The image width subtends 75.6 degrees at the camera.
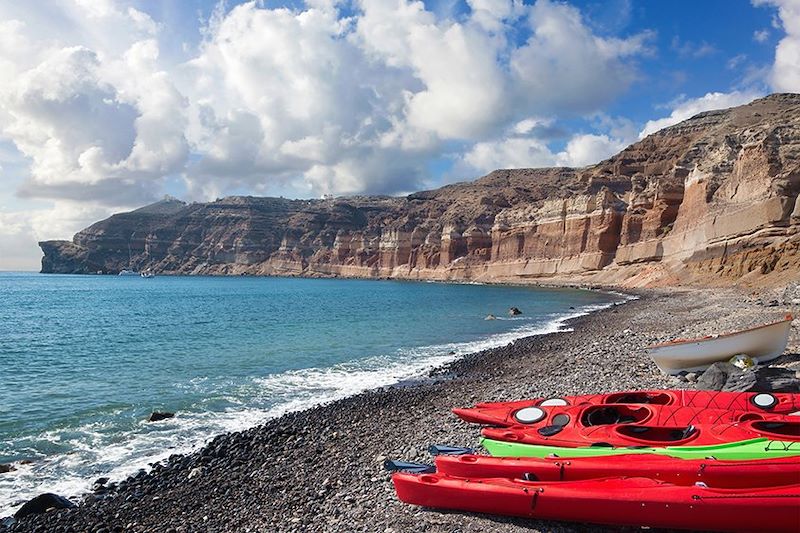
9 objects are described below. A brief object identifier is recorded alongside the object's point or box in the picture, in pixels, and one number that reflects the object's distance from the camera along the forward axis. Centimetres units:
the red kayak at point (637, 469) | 611
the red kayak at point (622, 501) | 538
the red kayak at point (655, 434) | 716
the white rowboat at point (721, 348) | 1402
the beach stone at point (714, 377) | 1159
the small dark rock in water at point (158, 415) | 1372
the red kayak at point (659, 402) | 873
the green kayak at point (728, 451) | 655
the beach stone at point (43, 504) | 852
